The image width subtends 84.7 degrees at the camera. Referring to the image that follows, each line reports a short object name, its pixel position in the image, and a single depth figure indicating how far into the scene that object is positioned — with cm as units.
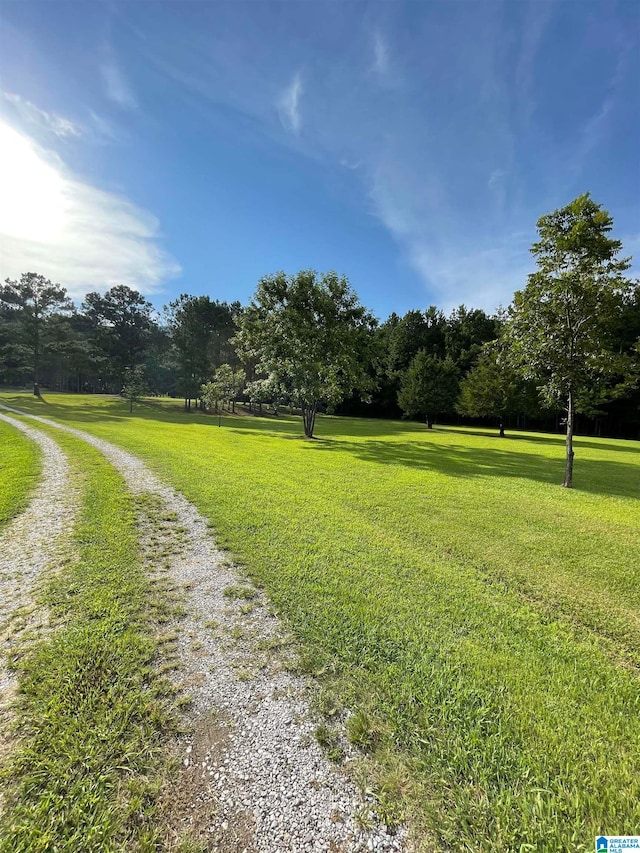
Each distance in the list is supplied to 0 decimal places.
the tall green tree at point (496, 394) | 2939
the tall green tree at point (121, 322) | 5212
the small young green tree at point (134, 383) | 3631
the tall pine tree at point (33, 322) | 3728
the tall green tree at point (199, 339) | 4184
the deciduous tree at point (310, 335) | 1938
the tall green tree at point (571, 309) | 915
